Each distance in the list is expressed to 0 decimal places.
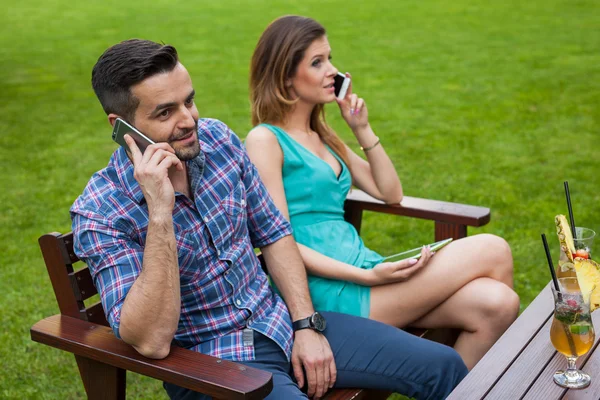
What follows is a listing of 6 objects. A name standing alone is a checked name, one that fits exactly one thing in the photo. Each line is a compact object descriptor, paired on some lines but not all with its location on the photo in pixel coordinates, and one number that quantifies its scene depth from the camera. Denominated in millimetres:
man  2266
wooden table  2195
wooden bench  2064
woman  2953
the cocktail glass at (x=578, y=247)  2409
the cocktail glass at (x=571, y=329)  2193
